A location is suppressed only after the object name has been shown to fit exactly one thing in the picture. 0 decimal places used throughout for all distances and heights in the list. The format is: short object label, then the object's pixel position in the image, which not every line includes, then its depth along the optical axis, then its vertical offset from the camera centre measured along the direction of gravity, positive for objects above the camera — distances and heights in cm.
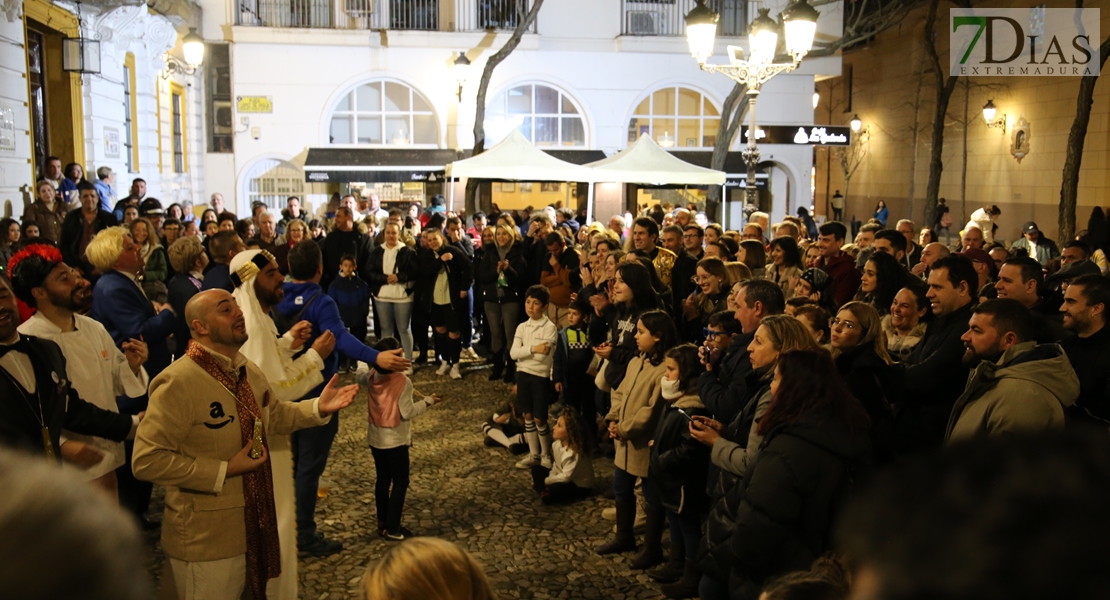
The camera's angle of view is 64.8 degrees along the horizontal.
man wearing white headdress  468 -67
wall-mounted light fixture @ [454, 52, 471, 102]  2116 +355
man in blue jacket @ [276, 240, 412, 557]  534 -81
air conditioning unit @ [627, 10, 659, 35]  2305 +506
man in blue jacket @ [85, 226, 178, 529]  535 -52
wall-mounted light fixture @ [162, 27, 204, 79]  1622 +307
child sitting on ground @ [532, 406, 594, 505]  621 -182
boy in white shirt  682 -126
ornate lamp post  920 +192
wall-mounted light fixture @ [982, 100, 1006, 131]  2703 +297
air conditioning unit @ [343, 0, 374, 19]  2222 +526
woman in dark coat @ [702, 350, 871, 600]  338 -99
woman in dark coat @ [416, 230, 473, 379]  1040 -88
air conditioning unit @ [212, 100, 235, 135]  2172 +239
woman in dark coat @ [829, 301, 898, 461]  415 -73
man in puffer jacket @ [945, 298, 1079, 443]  352 -68
